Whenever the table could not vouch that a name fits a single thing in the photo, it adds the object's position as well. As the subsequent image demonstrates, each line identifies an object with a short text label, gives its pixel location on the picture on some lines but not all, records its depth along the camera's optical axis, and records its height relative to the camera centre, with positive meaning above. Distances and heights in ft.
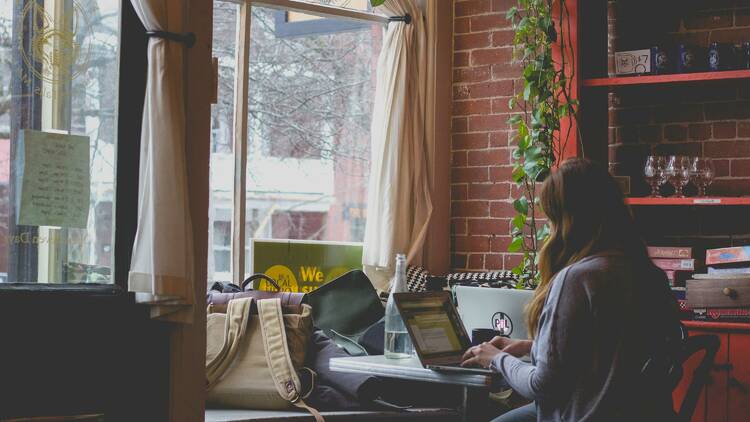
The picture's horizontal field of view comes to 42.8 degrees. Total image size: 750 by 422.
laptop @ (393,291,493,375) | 8.70 -0.89
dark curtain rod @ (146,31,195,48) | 9.04 +1.87
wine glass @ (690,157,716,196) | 13.29 +0.91
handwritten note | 8.55 +0.47
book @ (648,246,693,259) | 13.16 -0.21
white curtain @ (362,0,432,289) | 15.08 +1.32
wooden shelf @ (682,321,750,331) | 12.16 -1.14
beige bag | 10.91 -1.43
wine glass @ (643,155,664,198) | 13.43 +0.91
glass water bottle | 9.59 -0.98
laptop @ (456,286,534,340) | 9.83 -0.77
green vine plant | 13.85 +1.94
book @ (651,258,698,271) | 13.12 -0.38
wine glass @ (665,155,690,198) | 13.28 +0.90
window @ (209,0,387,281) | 14.25 +1.70
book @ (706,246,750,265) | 12.59 -0.24
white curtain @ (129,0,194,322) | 8.79 +0.39
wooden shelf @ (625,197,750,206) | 12.71 +0.49
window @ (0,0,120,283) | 8.54 +0.86
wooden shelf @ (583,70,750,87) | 12.81 +2.19
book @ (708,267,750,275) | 12.55 -0.44
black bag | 12.65 -0.97
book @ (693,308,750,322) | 12.29 -1.00
